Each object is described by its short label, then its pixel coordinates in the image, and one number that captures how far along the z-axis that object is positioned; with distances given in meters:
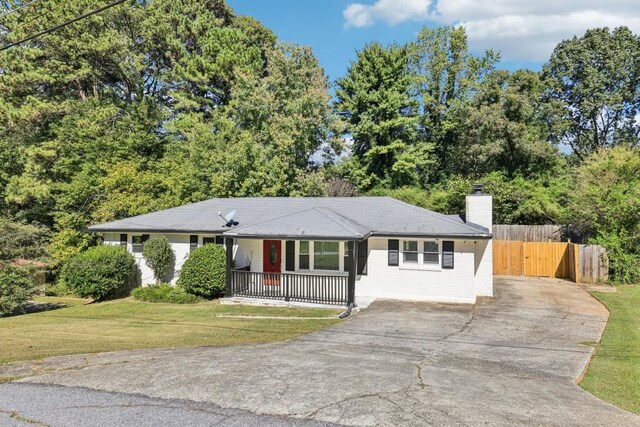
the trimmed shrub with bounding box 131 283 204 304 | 17.25
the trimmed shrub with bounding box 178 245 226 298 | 17.23
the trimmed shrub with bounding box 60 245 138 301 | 18.39
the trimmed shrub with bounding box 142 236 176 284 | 18.62
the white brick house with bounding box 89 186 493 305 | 15.71
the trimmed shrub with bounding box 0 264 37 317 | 16.36
